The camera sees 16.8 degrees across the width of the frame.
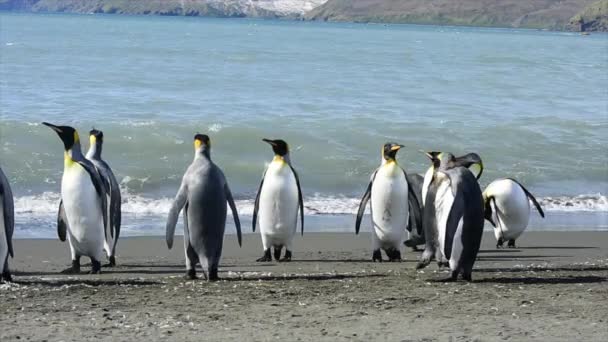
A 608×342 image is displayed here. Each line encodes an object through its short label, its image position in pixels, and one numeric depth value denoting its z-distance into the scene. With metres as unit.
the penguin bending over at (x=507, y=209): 19.28
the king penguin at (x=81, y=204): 14.76
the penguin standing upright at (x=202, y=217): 13.72
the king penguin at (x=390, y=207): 17.03
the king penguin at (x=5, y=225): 12.88
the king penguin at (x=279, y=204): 16.96
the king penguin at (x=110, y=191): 15.62
